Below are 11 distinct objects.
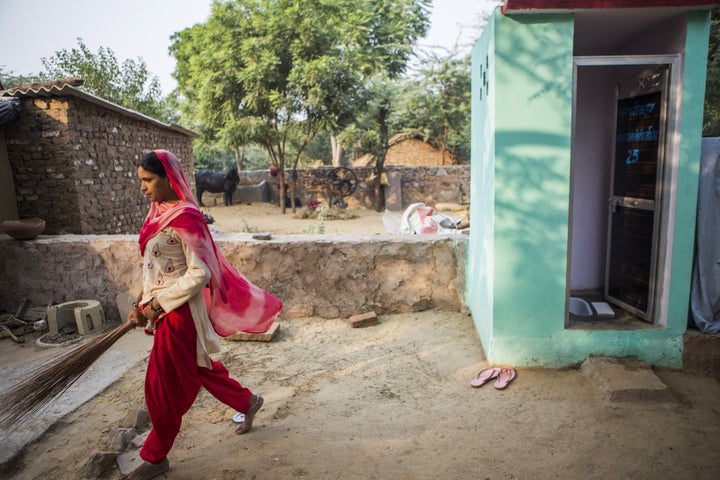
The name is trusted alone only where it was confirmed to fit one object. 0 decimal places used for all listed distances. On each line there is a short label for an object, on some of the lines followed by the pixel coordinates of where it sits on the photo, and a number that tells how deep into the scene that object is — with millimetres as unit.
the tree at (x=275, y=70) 12344
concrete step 2638
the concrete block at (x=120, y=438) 2314
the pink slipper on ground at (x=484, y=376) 2947
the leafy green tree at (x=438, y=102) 17000
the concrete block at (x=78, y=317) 4105
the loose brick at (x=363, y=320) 3973
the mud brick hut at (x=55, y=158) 5730
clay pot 4285
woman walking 2053
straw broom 2162
